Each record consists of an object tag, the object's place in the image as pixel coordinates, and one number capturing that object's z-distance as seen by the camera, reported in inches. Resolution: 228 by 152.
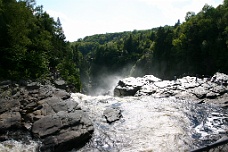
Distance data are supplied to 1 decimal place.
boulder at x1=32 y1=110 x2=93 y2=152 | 466.5
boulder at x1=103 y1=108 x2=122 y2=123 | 627.3
